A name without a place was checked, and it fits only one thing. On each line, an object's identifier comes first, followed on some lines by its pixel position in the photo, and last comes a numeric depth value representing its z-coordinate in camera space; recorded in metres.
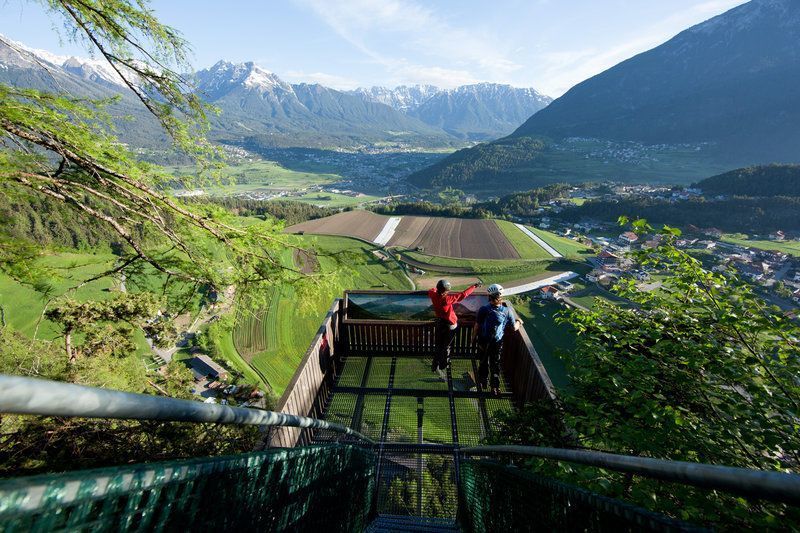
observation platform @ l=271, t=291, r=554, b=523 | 5.54
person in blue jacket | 5.56
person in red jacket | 5.88
